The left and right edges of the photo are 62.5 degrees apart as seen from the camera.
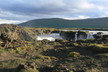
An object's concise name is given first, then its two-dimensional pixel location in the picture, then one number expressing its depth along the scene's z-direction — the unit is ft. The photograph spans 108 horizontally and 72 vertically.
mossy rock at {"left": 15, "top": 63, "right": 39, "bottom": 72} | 26.01
